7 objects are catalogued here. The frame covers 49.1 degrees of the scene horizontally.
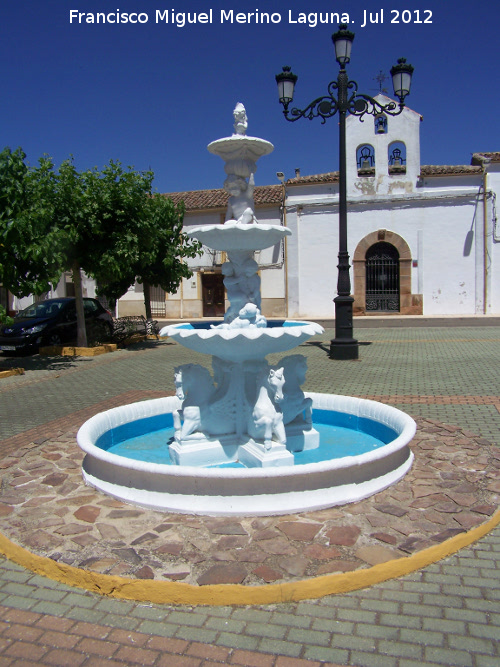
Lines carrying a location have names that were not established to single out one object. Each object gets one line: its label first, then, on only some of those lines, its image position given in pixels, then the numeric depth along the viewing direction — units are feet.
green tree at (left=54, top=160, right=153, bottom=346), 41.70
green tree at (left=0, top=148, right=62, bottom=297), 32.58
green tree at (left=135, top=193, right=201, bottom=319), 54.90
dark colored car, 45.01
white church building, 74.95
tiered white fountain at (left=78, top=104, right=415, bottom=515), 12.39
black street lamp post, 35.83
